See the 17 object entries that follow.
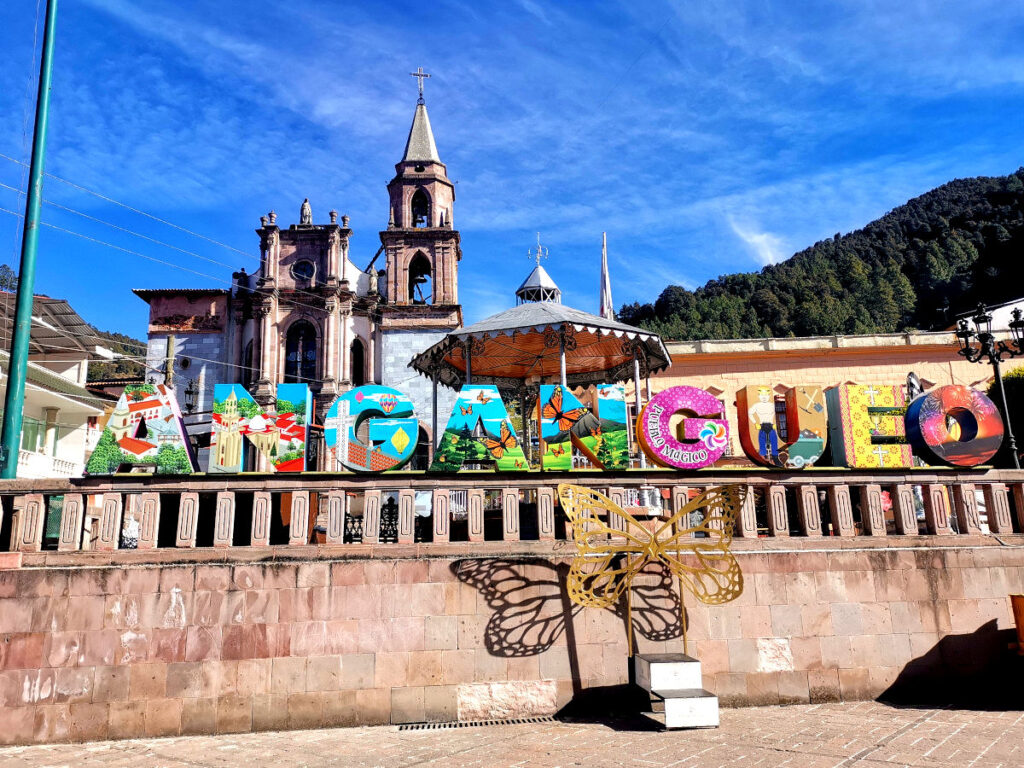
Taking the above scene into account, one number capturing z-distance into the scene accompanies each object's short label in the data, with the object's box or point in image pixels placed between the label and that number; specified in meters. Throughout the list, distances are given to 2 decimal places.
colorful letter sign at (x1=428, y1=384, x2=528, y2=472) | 13.79
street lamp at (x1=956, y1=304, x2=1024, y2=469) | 18.30
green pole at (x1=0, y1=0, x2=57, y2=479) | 13.10
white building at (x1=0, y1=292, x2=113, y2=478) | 30.66
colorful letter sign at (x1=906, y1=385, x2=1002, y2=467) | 14.23
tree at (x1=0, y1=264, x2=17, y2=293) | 45.34
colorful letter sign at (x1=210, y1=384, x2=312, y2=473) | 13.99
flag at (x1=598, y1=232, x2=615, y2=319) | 47.74
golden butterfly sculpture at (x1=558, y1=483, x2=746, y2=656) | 12.03
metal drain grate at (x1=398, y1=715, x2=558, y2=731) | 11.63
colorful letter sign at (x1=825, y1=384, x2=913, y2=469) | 14.67
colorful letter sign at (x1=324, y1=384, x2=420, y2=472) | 13.76
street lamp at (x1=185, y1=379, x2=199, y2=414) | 33.44
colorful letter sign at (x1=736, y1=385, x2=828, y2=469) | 14.23
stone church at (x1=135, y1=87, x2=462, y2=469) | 35.12
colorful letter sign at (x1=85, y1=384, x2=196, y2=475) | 13.21
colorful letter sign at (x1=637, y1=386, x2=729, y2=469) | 13.87
